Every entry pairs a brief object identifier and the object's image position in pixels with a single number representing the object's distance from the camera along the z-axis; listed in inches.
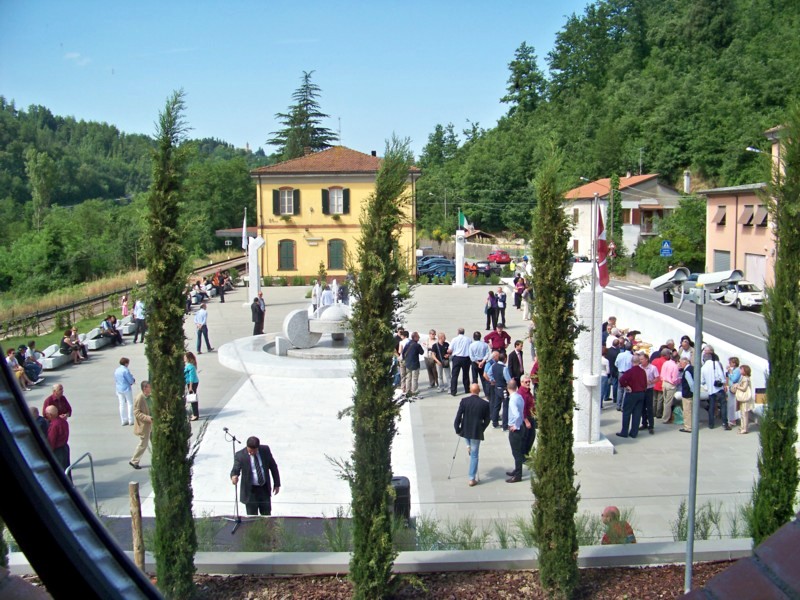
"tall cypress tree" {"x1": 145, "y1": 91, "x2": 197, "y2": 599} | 248.5
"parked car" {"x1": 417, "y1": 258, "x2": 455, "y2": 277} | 1806.1
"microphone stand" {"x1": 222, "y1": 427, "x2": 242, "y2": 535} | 324.7
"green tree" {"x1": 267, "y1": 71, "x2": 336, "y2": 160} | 2957.7
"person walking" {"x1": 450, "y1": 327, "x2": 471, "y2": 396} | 645.3
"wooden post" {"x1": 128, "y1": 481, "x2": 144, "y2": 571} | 246.5
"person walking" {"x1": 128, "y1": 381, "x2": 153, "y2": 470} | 448.8
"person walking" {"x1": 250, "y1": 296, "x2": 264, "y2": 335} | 942.4
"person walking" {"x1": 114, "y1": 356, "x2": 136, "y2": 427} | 542.9
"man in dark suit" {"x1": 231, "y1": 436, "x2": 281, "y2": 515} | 349.4
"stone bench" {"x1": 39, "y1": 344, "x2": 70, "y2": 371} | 771.4
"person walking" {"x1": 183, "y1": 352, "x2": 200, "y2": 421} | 549.5
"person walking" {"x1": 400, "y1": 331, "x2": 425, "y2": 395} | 637.9
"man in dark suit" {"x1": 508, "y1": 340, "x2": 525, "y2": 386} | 573.0
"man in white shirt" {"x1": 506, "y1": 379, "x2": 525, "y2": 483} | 425.4
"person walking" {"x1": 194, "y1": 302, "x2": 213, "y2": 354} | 843.4
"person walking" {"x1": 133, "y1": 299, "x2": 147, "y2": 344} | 922.9
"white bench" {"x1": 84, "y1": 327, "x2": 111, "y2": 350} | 888.3
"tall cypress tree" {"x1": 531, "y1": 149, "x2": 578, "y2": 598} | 265.6
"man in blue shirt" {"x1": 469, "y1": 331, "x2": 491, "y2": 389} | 641.6
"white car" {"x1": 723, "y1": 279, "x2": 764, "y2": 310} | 1239.5
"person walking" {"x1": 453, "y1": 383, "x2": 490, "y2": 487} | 425.1
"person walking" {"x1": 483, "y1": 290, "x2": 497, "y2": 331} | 972.6
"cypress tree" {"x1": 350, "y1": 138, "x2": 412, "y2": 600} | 256.2
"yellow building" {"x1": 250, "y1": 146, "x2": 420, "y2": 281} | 1844.2
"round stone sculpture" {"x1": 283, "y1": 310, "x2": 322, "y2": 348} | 826.2
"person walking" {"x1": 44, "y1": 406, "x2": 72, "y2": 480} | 389.7
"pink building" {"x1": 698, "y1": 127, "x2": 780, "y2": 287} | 1355.8
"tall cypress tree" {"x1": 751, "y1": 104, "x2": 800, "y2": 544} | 280.2
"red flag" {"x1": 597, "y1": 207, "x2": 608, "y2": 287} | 472.7
